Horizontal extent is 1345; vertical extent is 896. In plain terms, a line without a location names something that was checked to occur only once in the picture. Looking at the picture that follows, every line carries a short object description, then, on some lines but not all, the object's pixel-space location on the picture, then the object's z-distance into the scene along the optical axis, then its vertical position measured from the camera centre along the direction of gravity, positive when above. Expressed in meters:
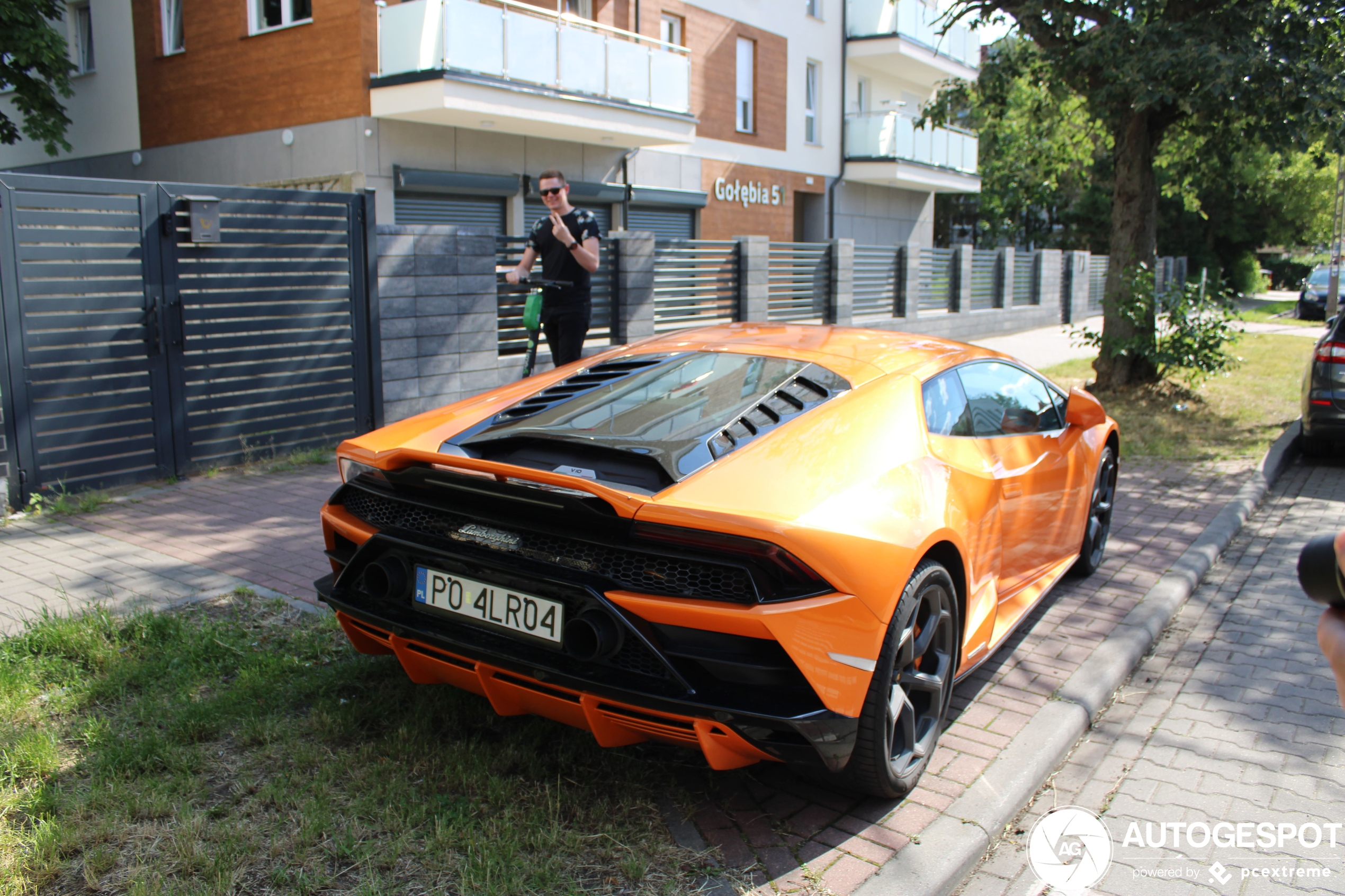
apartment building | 14.89 +3.43
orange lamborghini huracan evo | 2.72 -0.72
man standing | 7.51 +0.28
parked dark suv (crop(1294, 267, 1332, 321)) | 30.50 -0.08
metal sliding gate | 6.55 -0.17
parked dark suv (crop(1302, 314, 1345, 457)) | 8.80 -0.81
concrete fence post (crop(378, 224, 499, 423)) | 9.13 -0.10
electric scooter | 7.57 -0.08
